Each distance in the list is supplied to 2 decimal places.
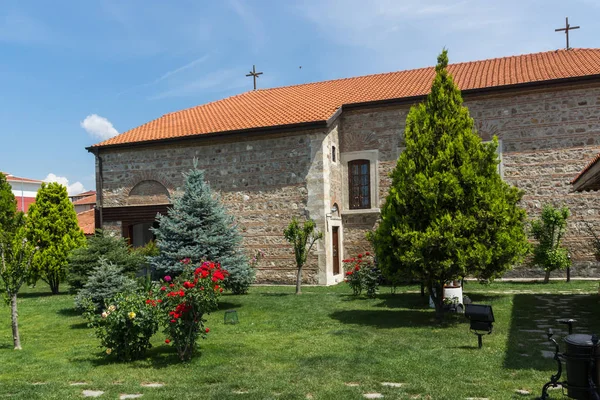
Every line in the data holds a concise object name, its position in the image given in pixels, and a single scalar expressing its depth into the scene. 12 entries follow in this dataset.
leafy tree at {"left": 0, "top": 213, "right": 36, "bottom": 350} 8.16
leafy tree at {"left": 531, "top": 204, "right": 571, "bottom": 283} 14.85
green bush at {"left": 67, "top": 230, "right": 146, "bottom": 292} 12.32
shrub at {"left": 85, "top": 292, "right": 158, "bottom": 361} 7.11
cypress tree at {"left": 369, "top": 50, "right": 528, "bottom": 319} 8.86
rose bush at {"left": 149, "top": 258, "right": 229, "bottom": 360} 6.87
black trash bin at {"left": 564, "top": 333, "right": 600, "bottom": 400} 4.64
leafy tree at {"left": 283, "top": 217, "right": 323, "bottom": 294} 13.79
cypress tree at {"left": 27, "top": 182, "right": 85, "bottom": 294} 15.95
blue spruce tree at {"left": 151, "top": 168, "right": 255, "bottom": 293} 12.17
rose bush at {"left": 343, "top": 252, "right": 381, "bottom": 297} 12.85
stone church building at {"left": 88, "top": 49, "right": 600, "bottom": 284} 15.44
